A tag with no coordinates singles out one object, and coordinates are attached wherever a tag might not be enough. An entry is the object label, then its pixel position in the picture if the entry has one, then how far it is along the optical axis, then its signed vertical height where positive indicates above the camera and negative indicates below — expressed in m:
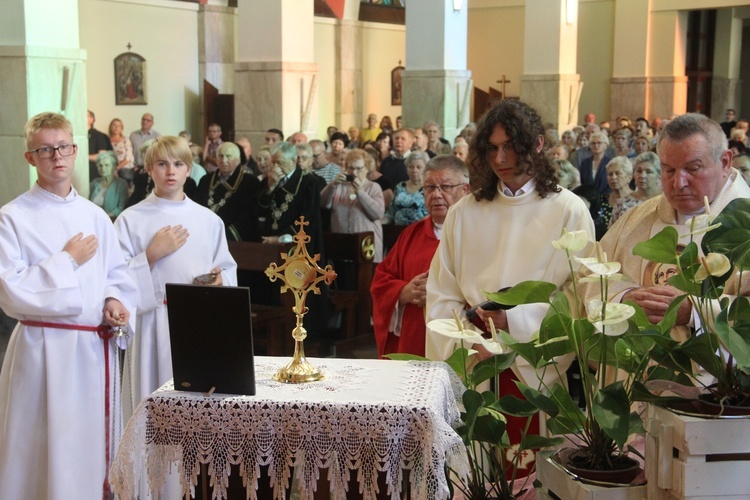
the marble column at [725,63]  24.80 +1.10
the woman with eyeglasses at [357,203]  8.91 -0.80
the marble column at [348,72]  22.81 +0.79
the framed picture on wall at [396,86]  24.58 +0.51
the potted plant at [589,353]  2.34 -0.58
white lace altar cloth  2.46 -0.78
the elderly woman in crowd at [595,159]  11.89 -0.57
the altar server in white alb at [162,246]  4.90 -0.66
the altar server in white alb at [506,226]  3.88 -0.45
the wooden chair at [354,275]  8.56 -1.39
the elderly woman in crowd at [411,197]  8.77 -0.76
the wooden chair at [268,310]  7.75 -1.50
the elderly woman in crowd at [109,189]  9.52 -0.75
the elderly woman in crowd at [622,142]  12.88 -0.41
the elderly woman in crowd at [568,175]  9.56 -0.62
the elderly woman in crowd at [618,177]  8.28 -0.54
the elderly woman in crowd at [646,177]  7.43 -0.48
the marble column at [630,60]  23.27 +1.08
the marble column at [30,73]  8.19 +0.27
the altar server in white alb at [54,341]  4.15 -0.94
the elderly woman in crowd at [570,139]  14.89 -0.44
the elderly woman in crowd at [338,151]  11.90 -0.49
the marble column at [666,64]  22.81 +0.98
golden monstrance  2.68 -0.46
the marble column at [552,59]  18.08 +0.85
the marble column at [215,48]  19.27 +1.09
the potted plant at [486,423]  2.52 -0.77
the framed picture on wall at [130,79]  17.64 +0.48
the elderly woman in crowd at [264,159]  9.21 -0.45
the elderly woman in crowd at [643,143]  11.84 -0.39
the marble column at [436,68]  14.48 +0.56
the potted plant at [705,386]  2.25 -0.63
